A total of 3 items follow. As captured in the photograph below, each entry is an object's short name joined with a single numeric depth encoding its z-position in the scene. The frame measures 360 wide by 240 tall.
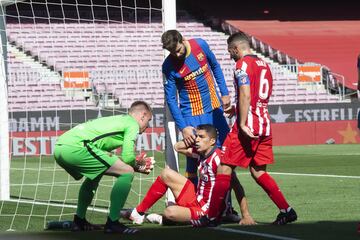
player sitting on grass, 19.83
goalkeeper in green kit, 18.66
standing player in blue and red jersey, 21.22
